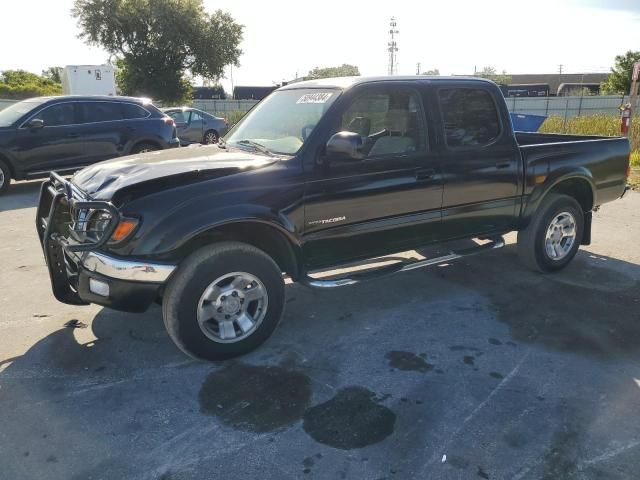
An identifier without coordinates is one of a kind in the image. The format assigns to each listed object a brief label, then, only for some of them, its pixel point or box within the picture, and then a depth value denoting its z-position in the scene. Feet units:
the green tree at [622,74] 148.66
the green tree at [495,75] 272.60
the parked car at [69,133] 30.91
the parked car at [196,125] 55.36
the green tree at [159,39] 119.75
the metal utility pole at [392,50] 253.94
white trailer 84.33
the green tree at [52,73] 195.98
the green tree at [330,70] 282.77
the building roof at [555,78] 266.98
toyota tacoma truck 10.88
